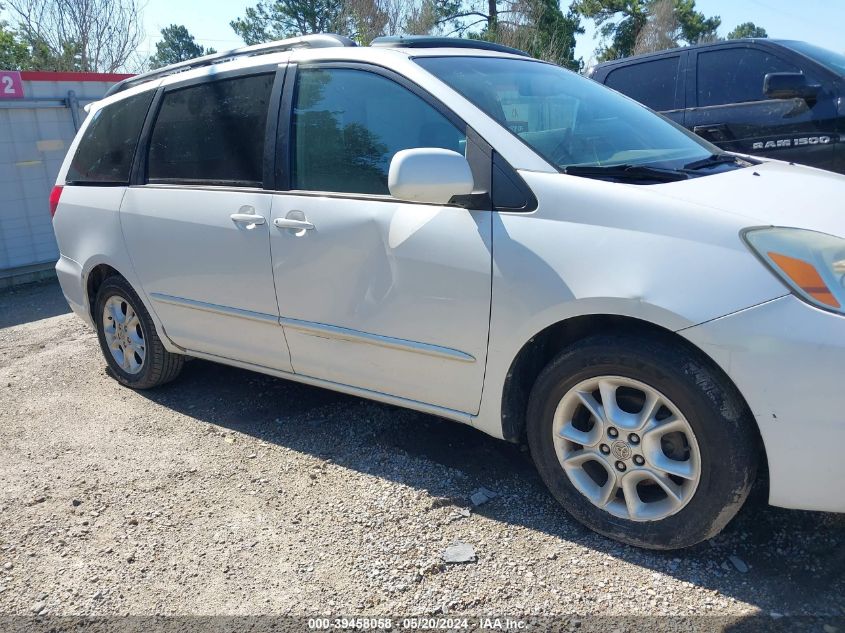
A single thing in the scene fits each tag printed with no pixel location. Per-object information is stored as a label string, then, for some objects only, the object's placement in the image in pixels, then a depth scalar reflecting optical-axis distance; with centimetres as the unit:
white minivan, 221
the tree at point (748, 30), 5944
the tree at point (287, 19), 3472
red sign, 823
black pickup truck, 546
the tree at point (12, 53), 2306
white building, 840
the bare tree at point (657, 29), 3356
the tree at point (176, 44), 5550
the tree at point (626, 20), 3200
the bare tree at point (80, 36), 2078
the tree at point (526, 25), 2108
